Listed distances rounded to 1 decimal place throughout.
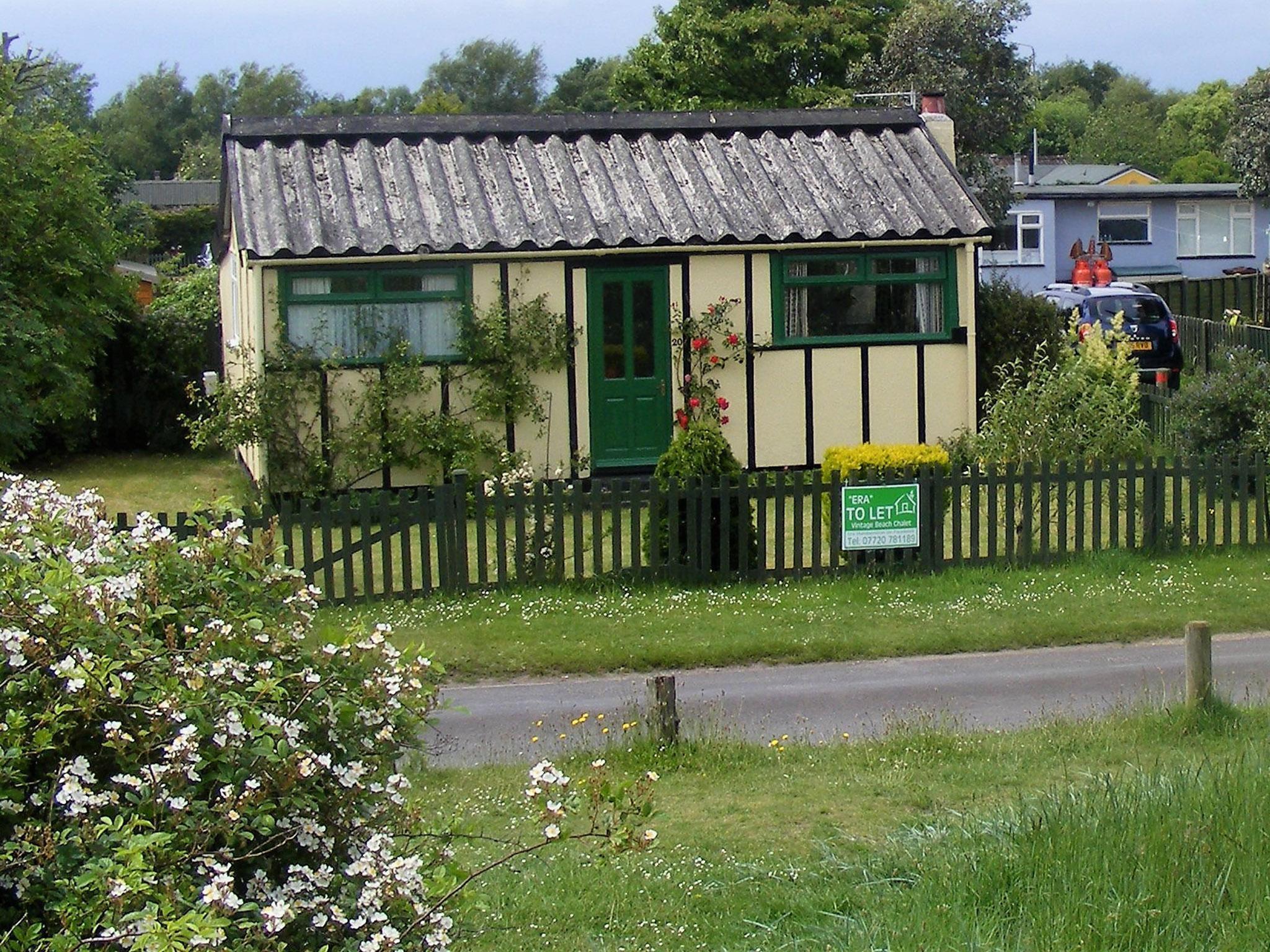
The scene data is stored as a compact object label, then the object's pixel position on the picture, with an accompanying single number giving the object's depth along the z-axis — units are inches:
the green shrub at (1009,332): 862.5
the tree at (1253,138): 1510.8
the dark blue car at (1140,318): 1136.8
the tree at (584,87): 3725.4
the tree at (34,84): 954.7
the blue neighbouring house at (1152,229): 2003.0
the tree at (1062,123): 3619.6
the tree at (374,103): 4374.5
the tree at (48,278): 854.5
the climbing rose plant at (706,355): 756.6
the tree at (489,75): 4704.7
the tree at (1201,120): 3469.5
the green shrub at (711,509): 557.6
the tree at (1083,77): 5132.9
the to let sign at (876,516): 561.9
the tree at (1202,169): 2947.8
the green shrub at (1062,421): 672.4
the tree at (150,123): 3946.9
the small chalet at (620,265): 729.0
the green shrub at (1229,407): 701.9
